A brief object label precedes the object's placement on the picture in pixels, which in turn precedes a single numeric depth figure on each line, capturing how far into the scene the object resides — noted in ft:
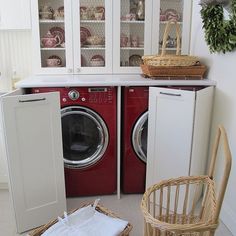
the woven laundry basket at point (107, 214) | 5.03
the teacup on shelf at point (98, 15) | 8.13
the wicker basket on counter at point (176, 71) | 7.18
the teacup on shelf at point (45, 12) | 7.94
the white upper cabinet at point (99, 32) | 7.98
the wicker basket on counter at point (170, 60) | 7.12
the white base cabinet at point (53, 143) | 5.73
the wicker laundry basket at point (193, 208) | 3.62
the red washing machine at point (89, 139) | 6.97
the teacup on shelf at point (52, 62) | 8.24
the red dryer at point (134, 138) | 7.08
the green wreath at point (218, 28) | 5.87
